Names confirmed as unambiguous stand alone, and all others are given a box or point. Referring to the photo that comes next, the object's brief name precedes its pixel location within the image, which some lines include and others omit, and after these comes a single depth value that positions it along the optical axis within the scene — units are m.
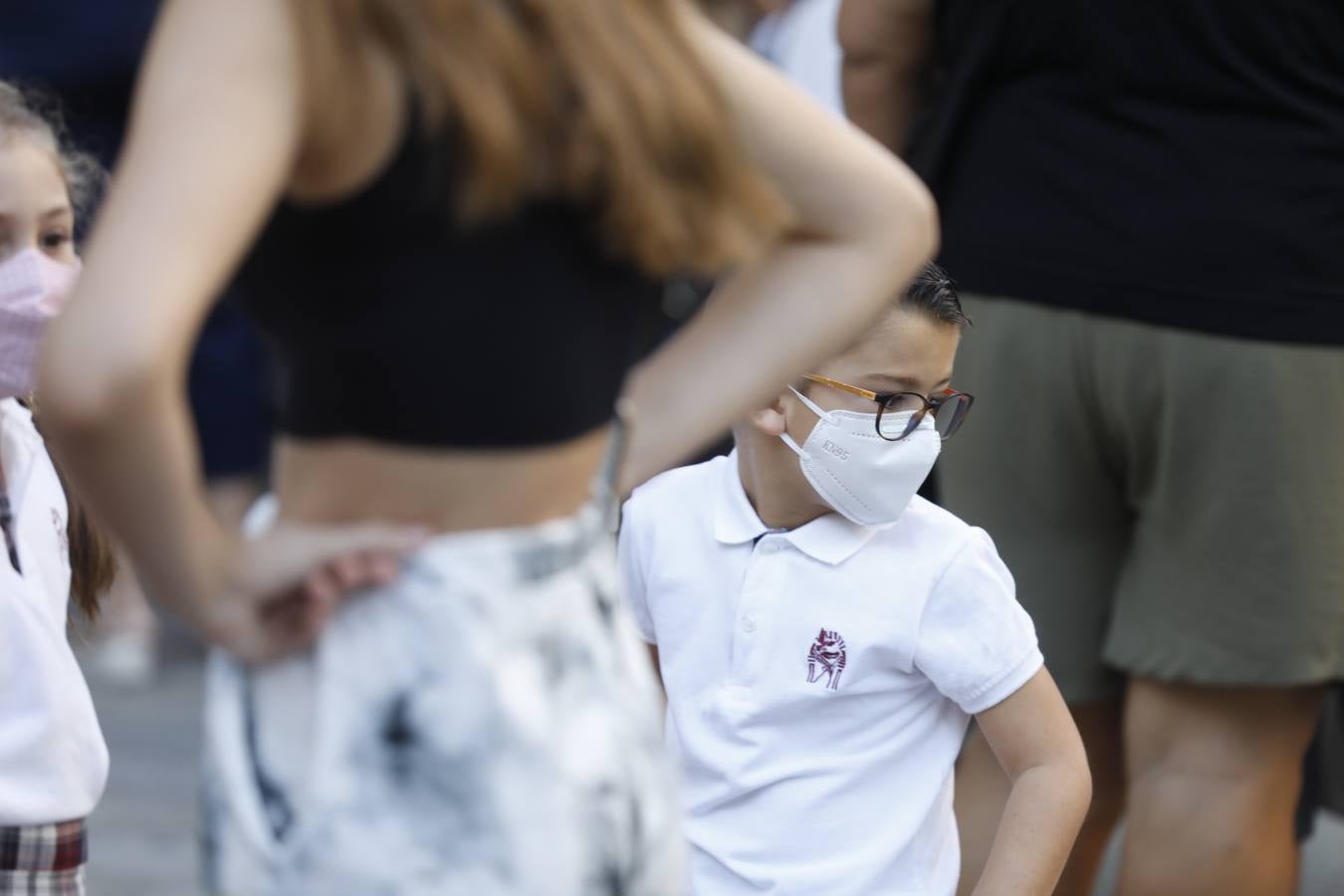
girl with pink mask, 4.12
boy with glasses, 4.42
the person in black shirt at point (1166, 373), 5.55
